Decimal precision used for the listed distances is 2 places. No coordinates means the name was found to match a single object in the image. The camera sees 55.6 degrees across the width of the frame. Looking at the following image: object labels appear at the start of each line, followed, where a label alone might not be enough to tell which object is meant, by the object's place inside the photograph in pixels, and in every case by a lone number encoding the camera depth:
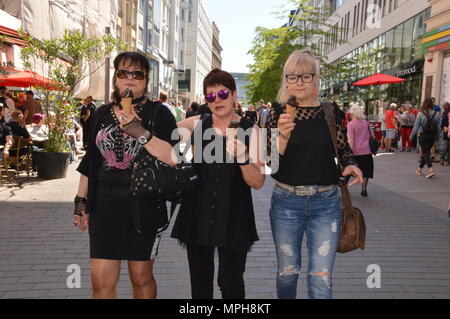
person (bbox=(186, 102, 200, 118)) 12.56
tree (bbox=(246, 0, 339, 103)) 26.92
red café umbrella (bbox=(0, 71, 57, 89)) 11.25
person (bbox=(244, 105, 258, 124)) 22.95
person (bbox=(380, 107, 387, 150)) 18.38
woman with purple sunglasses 2.65
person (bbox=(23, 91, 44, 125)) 12.93
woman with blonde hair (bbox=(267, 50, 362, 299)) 2.78
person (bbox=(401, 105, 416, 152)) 17.72
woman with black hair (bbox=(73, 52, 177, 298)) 2.65
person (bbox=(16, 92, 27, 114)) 13.40
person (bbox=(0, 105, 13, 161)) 8.62
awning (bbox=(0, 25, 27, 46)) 10.80
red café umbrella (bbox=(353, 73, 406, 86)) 18.18
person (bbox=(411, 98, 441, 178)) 11.14
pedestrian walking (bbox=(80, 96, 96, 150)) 15.38
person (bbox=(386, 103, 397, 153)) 17.58
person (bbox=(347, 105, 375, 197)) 7.95
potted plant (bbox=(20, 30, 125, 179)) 9.45
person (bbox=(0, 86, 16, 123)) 12.45
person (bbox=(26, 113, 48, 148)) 10.29
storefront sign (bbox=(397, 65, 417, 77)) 20.26
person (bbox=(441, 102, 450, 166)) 13.65
